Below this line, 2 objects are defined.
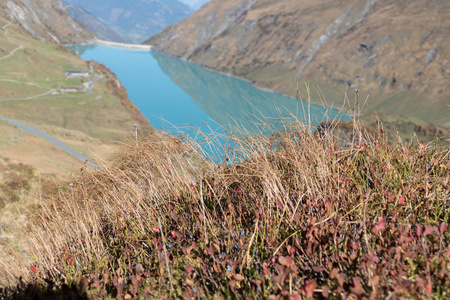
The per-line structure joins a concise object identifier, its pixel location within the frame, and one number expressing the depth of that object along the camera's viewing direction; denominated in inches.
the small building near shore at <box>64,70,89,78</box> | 6230.3
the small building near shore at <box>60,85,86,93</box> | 5423.2
